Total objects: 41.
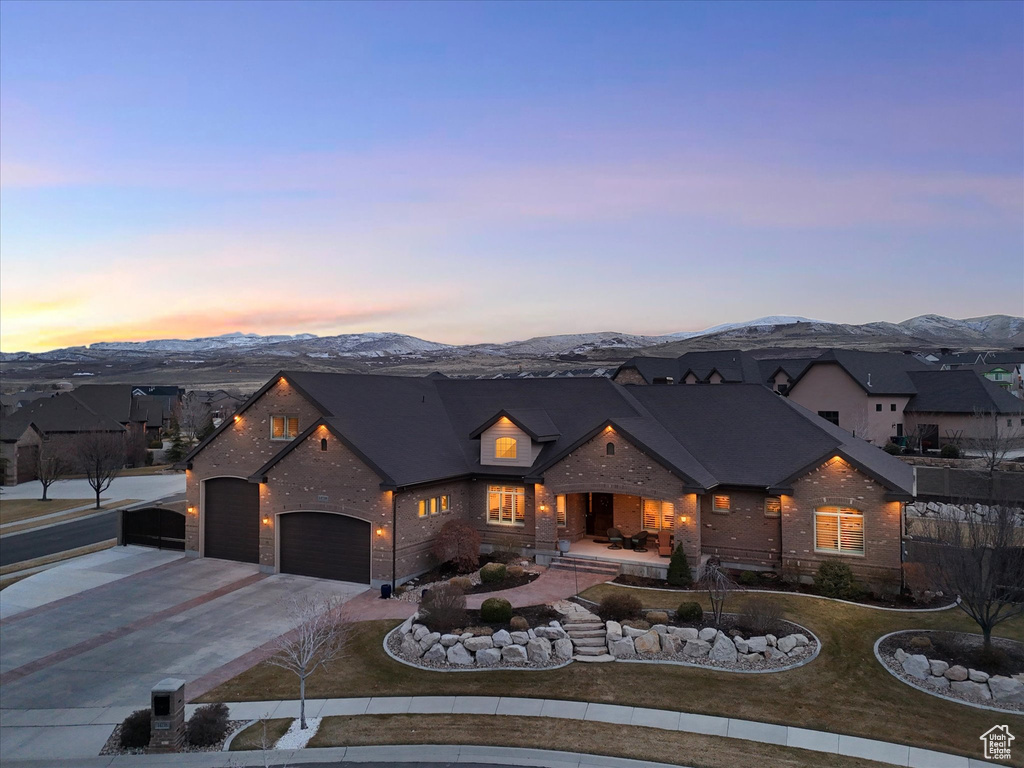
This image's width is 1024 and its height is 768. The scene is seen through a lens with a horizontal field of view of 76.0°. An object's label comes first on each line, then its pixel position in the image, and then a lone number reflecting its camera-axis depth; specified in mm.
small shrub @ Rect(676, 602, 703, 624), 18953
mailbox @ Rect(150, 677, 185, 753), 13625
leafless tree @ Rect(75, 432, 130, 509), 47375
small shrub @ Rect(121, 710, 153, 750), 13969
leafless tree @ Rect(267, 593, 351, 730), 14859
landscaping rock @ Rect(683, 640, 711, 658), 17297
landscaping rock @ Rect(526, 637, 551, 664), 17109
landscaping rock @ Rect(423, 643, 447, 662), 17305
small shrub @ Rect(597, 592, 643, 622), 19391
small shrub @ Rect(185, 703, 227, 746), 13789
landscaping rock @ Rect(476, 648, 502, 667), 17016
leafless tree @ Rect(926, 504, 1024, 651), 16672
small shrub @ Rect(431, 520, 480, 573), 25469
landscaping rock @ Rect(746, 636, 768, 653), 17109
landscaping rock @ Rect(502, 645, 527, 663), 17031
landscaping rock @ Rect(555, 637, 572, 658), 17391
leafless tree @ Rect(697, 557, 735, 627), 19109
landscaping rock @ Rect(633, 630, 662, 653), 17531
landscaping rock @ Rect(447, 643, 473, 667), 17078
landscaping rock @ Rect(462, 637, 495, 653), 17281
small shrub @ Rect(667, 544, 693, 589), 23125
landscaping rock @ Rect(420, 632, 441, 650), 17750
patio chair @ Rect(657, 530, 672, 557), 25172
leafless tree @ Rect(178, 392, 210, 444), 86875
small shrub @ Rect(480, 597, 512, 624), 19094
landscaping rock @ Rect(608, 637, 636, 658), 17453
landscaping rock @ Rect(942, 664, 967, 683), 15477
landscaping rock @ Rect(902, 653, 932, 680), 16000
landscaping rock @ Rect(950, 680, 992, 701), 14953
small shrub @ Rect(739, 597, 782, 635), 18219
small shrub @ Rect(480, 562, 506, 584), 23609
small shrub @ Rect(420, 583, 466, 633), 18594
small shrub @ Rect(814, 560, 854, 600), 21734
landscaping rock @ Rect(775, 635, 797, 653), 17203
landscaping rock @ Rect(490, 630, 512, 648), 17391
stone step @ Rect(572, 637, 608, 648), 17891
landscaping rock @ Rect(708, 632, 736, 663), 17000
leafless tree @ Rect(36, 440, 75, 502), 50750
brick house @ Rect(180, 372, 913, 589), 23578
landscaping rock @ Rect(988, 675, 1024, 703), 14711
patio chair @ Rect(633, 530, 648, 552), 26609
